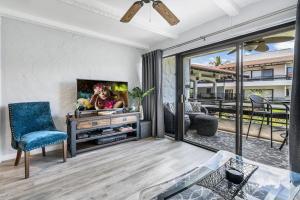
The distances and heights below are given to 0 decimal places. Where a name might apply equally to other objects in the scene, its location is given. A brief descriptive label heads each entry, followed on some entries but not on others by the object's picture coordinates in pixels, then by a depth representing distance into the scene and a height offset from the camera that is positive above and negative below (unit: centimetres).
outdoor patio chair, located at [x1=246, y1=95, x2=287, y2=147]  289 -21
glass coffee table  119 -73
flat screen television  306 +6
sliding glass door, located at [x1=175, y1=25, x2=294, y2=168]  249 +5
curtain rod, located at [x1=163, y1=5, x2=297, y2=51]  196 +109
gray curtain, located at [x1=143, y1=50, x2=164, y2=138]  379 +8
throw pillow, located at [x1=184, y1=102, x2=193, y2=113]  422 -28
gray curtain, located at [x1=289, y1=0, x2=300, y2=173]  180 -22
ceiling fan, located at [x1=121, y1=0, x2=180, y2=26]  174 +100
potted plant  382 +8
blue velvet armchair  214 -49
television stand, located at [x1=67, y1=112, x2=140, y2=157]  277 -67
